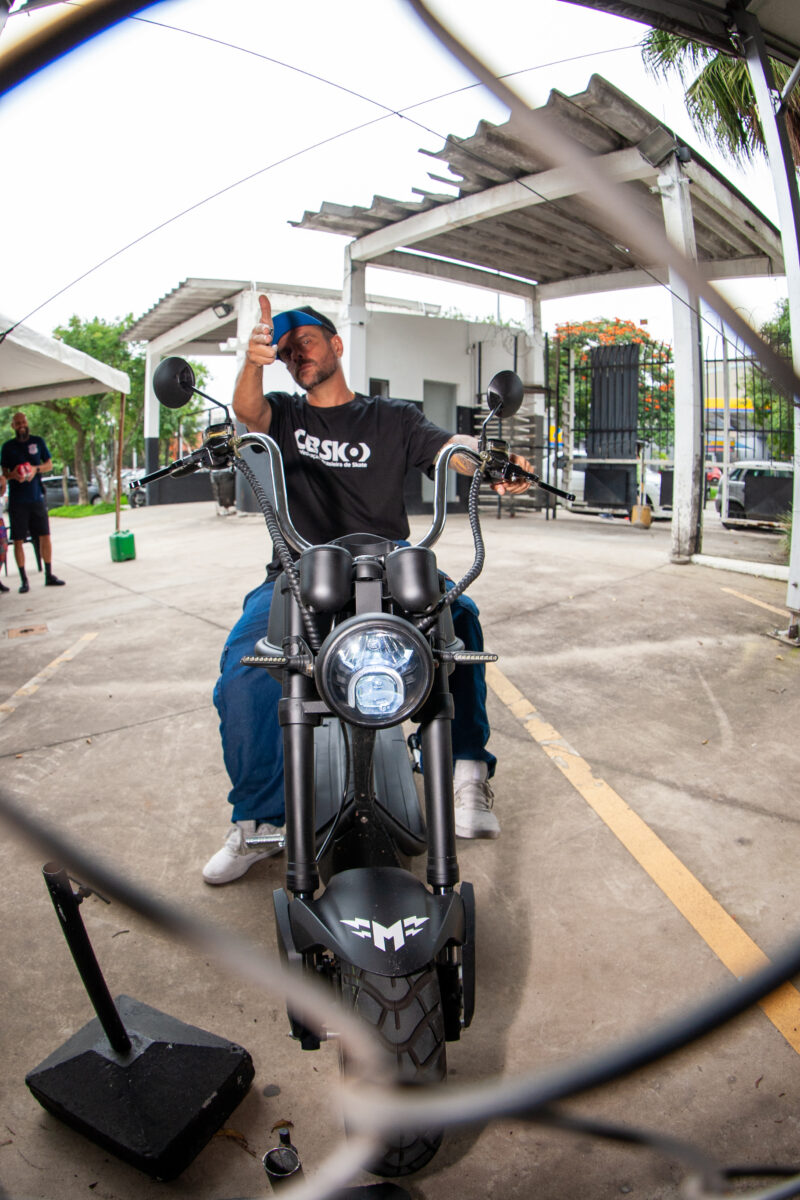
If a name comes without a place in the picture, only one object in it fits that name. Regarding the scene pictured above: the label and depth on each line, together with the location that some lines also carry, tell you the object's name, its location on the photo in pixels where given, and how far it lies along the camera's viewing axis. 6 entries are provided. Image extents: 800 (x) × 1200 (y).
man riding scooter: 2.49
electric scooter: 1.41
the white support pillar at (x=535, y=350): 13.98
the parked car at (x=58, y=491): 28.94
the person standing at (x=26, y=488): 8.02
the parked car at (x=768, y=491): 12.08
